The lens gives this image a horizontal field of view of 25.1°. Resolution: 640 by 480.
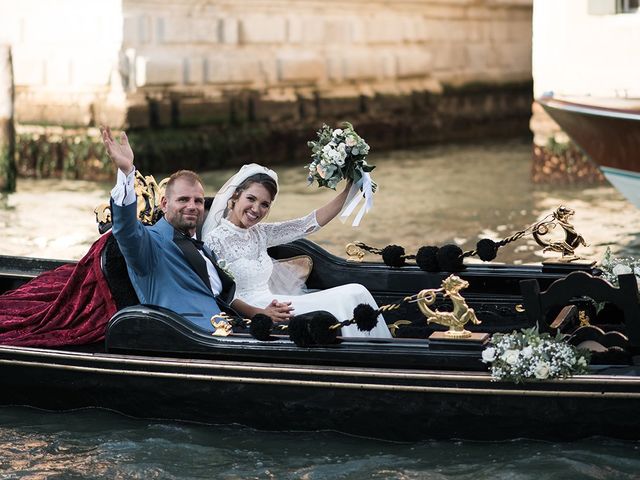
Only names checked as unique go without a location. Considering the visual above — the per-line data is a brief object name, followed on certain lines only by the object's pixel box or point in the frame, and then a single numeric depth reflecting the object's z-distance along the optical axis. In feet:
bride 18.75
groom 18.16
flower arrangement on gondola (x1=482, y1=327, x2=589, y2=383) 16.08
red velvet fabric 18.70
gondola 16.44
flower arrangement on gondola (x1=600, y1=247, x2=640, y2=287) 18.97
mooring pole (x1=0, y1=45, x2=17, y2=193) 43.39
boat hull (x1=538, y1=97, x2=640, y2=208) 35.01
